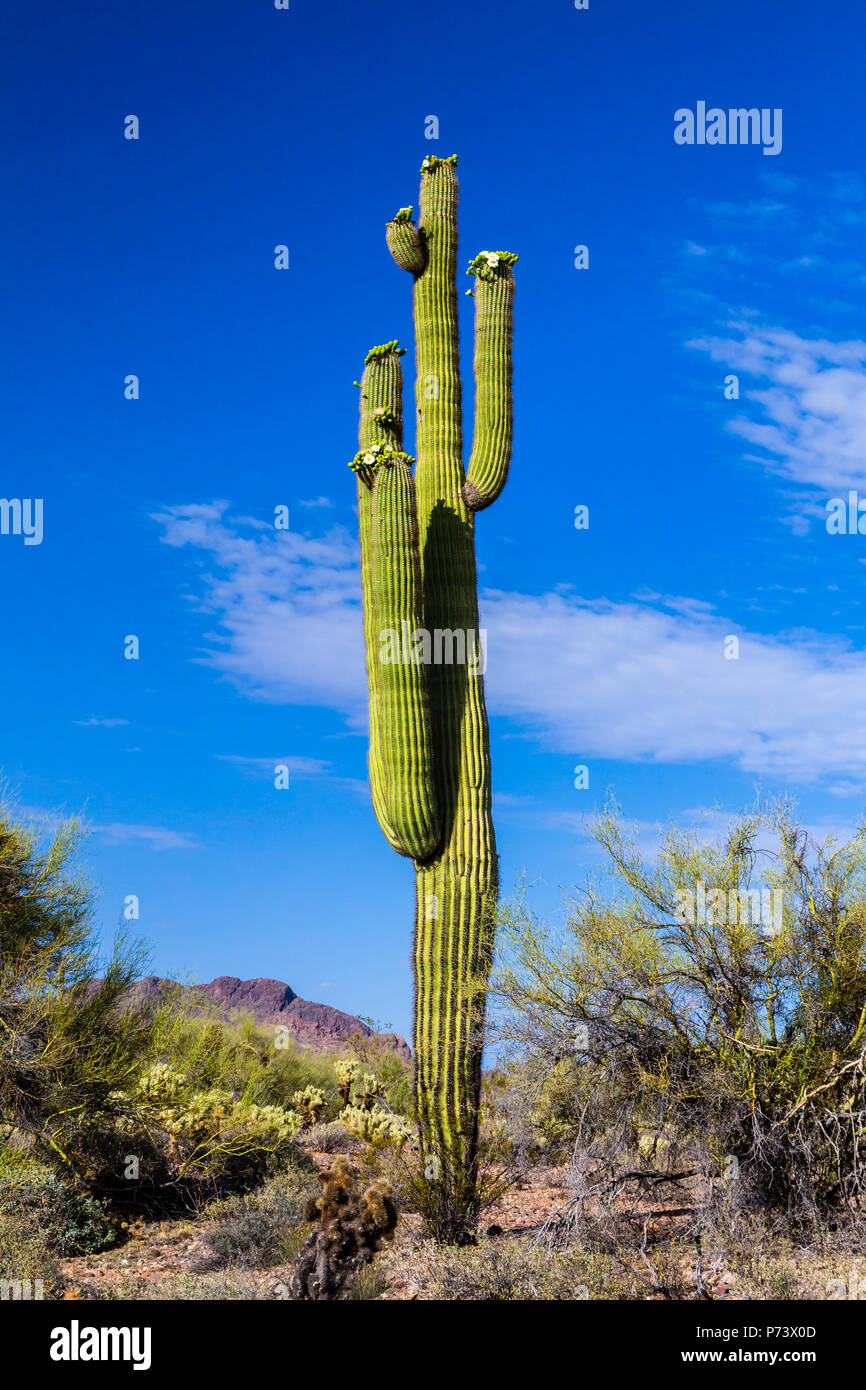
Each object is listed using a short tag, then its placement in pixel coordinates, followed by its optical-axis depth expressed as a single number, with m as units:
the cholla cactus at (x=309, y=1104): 18.69
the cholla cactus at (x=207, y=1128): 13.04
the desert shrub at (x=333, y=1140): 16.11
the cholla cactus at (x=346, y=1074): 19.11
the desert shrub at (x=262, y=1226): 10.37
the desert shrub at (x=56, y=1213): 10.91
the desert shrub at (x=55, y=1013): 11.45
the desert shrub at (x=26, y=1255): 9.40
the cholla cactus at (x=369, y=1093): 17.45
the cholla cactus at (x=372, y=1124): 14.15
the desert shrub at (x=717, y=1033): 9.08
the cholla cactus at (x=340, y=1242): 8.09
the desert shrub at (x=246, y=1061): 14.52
